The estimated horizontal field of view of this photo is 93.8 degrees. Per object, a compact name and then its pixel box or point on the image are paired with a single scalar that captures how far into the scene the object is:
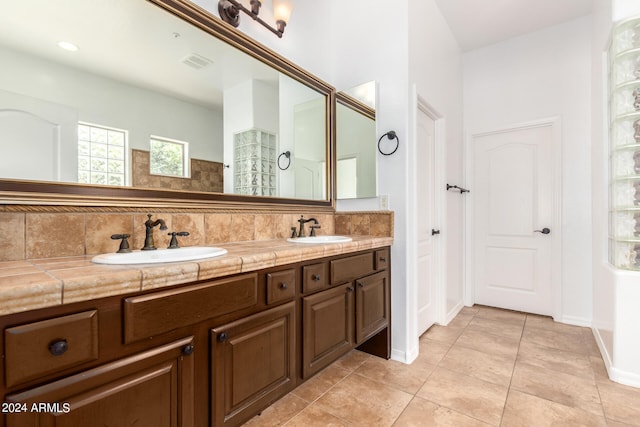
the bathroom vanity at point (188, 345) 0.72
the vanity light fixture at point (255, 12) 1.72
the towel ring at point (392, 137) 2.23
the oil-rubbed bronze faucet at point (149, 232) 1.34
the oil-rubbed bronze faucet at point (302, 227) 2.18
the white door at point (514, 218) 3.21
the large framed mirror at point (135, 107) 1.12
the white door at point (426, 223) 2.65
